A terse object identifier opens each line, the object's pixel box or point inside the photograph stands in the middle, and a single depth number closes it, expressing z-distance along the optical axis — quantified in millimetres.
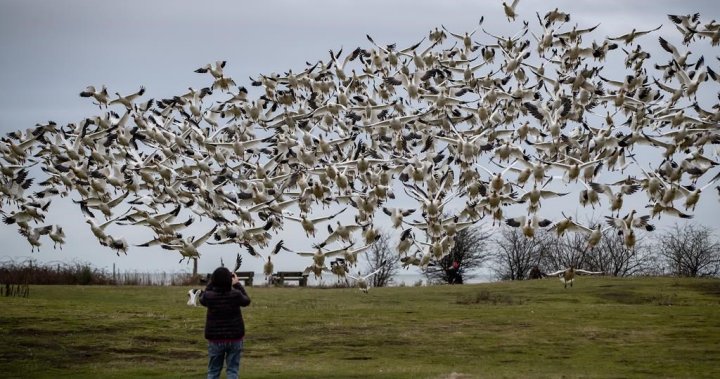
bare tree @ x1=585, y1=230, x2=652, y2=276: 71312
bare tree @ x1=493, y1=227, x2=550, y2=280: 77562
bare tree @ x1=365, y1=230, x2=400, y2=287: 66312
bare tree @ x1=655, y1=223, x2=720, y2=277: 67750
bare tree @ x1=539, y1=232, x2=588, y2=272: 75625
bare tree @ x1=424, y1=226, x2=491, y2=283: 66125
